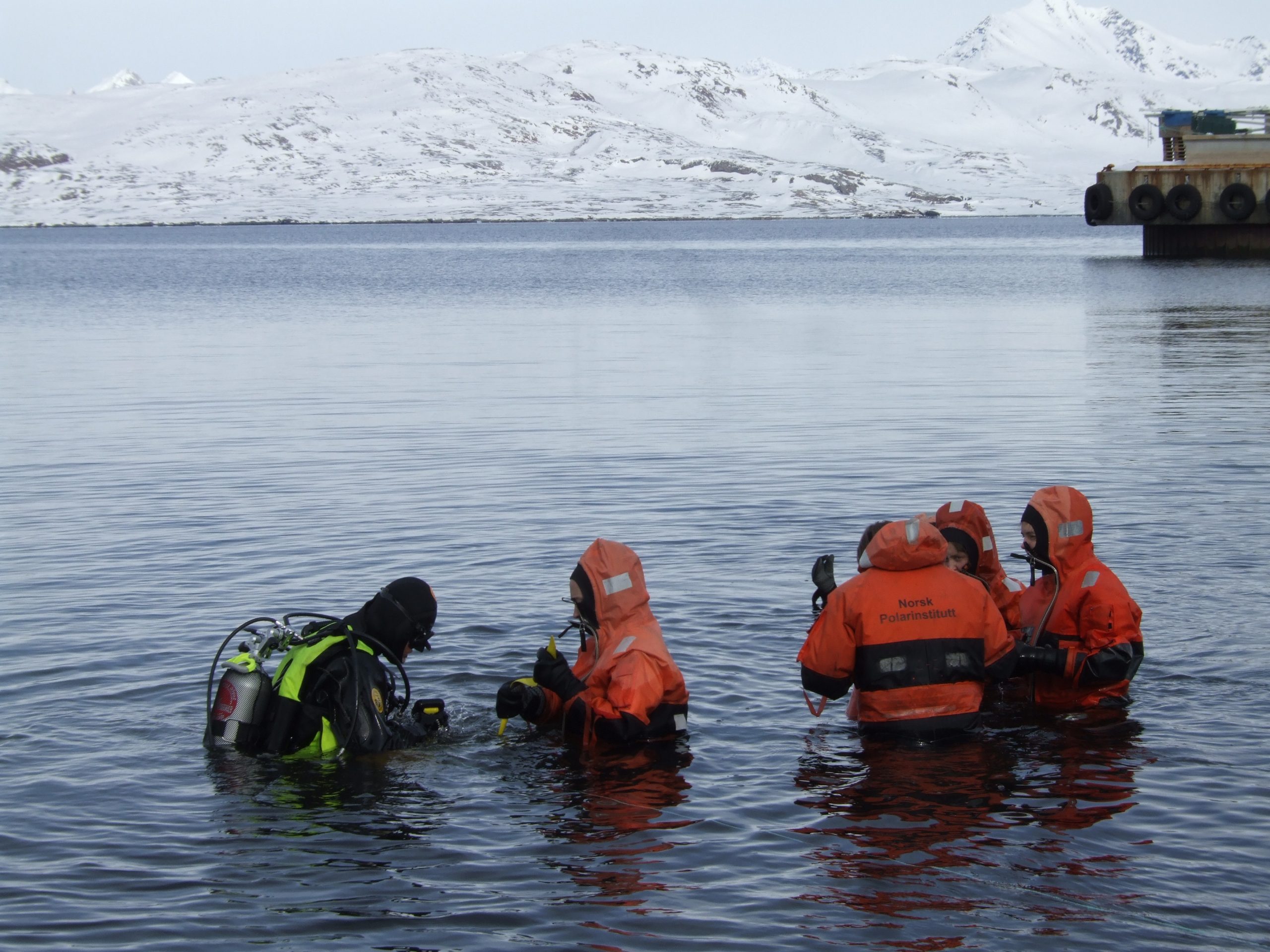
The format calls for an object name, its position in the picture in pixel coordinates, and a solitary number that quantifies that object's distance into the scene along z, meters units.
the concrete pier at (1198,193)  65.75
